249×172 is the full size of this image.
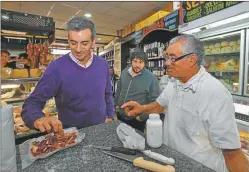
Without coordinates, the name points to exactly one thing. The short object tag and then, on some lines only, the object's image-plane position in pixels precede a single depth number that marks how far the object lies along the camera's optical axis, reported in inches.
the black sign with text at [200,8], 91.2
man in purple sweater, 59.8
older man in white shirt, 43.3
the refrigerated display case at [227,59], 101.6
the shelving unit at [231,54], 111.7
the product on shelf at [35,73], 95.9
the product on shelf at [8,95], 99.0
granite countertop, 35.9
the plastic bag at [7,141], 30.6
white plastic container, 44.0
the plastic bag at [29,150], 38.0
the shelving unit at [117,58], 335.4
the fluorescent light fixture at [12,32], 92.8
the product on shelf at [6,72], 87.3
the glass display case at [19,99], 91.6
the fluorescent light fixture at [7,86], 99.6
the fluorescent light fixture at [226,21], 84.6
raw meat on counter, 40.4
